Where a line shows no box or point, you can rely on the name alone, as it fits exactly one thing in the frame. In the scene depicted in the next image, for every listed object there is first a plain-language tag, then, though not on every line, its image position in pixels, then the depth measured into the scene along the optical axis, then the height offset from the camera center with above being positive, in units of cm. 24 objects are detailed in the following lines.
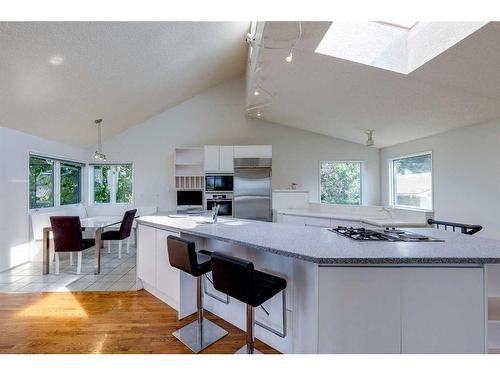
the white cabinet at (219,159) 470 +60
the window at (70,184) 459 +11
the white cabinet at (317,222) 349 -54
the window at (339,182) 545 +13
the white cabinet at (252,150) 472 +77
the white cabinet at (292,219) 383 -55
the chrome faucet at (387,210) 329 -33
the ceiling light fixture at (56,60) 245 +142
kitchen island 120 -60
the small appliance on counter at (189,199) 497 -24
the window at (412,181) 391 +12
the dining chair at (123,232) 373 -72
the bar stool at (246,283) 126 -58
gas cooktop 152 -34
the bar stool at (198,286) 166 -81
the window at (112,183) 529 +13
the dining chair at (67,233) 308 -61
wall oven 466 -27
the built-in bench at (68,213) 369 -50
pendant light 393 +103
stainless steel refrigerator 464 -4
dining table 319 -74
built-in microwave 466 +13
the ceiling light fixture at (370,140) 378 +79
